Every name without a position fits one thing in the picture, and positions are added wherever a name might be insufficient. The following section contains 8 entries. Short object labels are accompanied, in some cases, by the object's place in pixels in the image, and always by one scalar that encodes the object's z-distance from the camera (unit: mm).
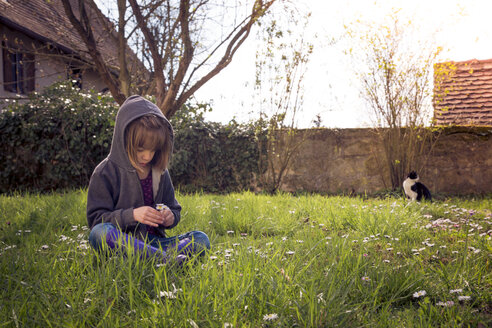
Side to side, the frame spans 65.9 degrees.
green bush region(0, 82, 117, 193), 7695
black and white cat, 5473
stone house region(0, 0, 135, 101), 9906
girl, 2480
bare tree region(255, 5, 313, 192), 6527
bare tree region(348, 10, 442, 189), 6418
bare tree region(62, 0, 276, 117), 4340
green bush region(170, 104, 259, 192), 7879
